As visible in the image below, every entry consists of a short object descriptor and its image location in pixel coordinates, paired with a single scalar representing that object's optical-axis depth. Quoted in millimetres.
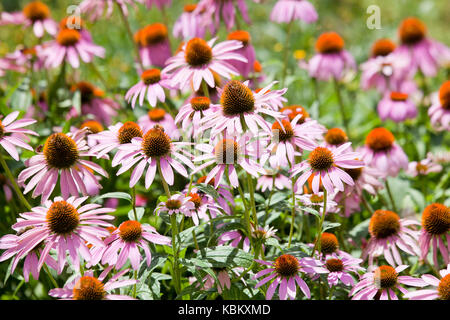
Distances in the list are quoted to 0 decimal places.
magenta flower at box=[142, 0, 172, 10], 1221
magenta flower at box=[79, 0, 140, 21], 1159
